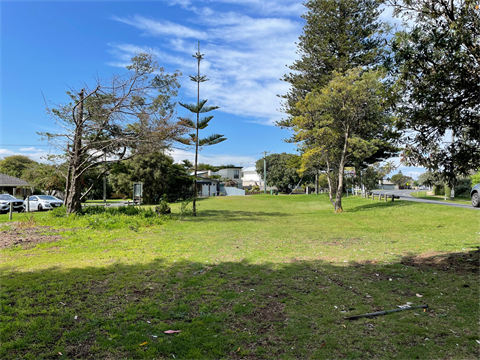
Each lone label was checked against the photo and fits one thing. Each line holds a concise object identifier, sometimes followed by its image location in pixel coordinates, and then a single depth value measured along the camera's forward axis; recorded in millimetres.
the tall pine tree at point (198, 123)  16531
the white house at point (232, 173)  78375
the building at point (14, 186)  34562
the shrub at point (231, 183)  68012
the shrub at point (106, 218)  11625
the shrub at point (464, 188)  35594
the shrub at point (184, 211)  16531
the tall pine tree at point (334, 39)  26984
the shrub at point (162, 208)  15633
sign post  25953
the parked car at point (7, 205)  19584
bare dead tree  14125
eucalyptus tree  18562
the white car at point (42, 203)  21973
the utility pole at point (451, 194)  27625
